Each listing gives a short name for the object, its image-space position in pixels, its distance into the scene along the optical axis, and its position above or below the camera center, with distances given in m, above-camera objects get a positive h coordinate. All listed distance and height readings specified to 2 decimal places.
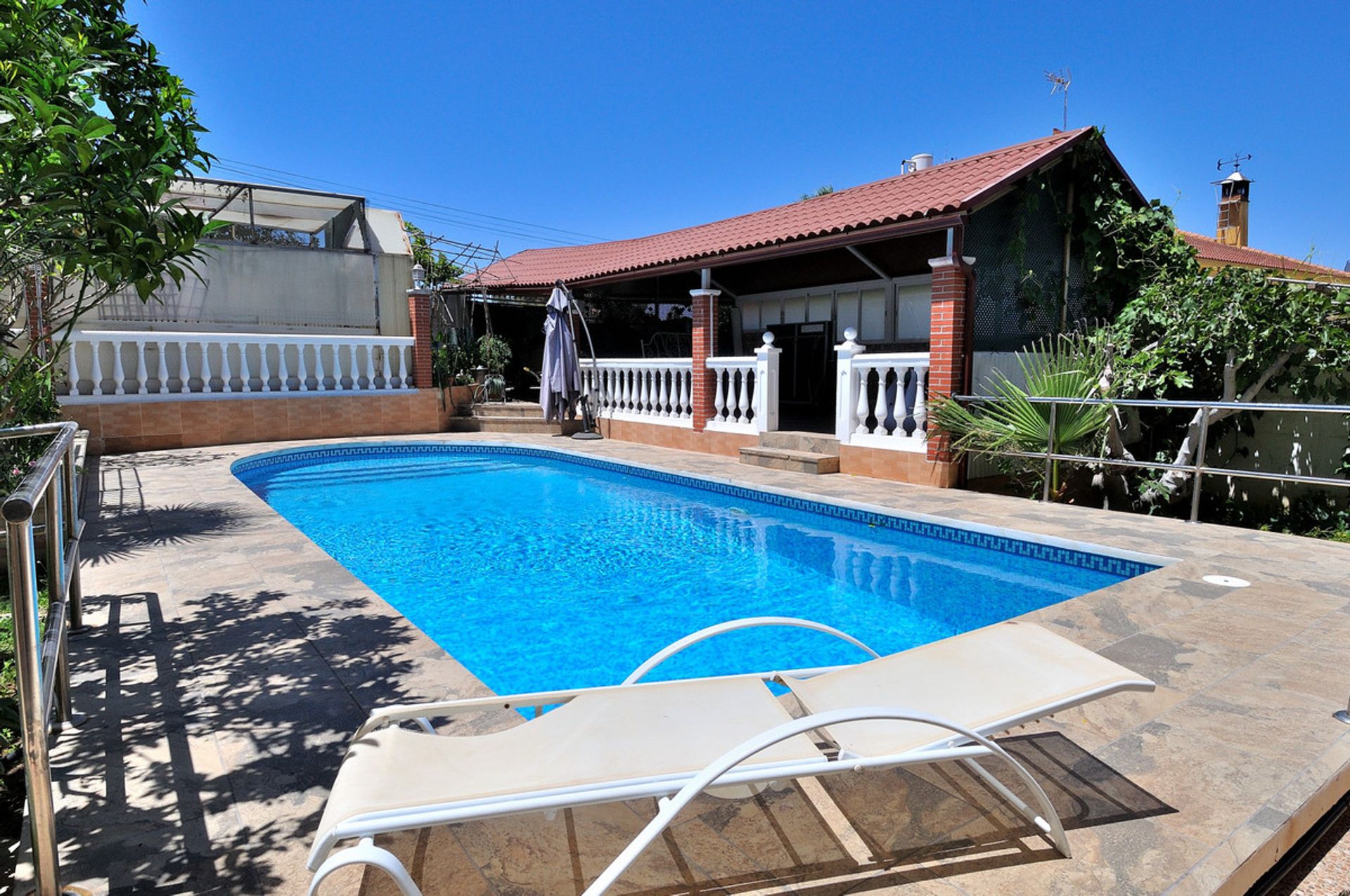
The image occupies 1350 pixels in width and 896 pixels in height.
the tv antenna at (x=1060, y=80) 11.70 +4.97
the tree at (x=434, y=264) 18.48 +3.19
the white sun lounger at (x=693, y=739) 1.70 -1.00
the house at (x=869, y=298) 8.36 +1.36
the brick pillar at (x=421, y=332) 14.34 +1.10
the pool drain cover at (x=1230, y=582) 4.69 -1.28
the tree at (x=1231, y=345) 7.00 +0.42
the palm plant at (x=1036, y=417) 7.66 -0.32
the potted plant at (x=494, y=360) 15.31 +0.59
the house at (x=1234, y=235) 18.67 +5.29
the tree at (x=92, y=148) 2.08 +0.72
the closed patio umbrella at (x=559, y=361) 13.08 +0.47
